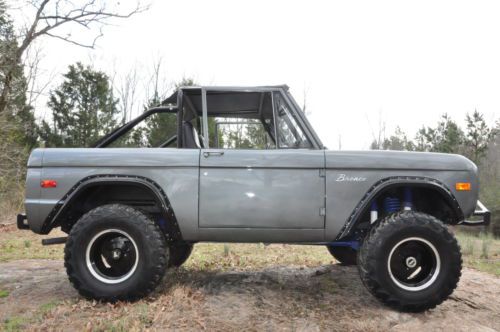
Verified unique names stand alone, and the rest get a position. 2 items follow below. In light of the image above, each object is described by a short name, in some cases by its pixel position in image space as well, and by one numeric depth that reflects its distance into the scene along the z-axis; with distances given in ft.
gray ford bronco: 10.75
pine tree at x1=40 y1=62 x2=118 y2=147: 69.87
